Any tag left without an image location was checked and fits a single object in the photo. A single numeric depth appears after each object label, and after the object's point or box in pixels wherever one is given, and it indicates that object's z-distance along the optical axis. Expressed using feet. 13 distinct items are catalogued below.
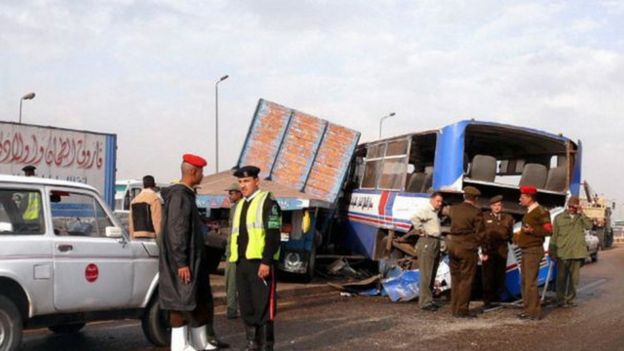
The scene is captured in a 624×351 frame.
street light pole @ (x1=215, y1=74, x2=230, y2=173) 126.21
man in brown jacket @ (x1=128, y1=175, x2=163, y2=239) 29.45
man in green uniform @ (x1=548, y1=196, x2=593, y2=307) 37.83
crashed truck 43.21
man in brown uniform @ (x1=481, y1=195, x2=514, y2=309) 36.55
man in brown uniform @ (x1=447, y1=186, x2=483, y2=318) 33.01
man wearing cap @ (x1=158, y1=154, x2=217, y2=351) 20.20
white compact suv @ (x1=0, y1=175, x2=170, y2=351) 19.63
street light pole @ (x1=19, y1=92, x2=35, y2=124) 131.03
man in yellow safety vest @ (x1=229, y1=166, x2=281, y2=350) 21.27
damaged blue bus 38.70
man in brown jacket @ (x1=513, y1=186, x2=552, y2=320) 33.09
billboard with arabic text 50.80
